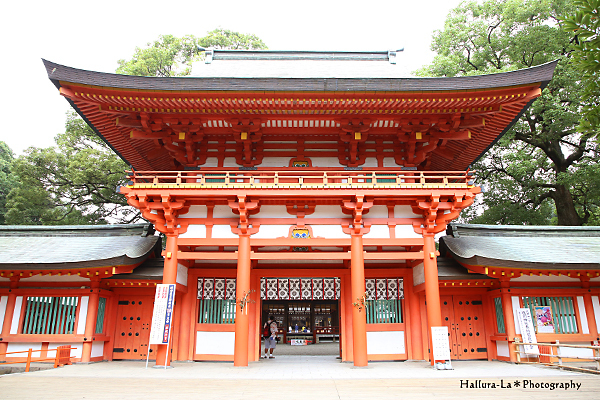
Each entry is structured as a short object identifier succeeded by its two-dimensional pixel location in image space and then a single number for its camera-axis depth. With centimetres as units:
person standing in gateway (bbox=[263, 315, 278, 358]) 1306
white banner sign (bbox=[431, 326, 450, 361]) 934
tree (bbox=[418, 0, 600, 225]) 1964
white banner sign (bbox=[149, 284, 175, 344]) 957
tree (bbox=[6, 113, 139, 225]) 2205
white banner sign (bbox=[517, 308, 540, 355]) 1034
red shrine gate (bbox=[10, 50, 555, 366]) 959
